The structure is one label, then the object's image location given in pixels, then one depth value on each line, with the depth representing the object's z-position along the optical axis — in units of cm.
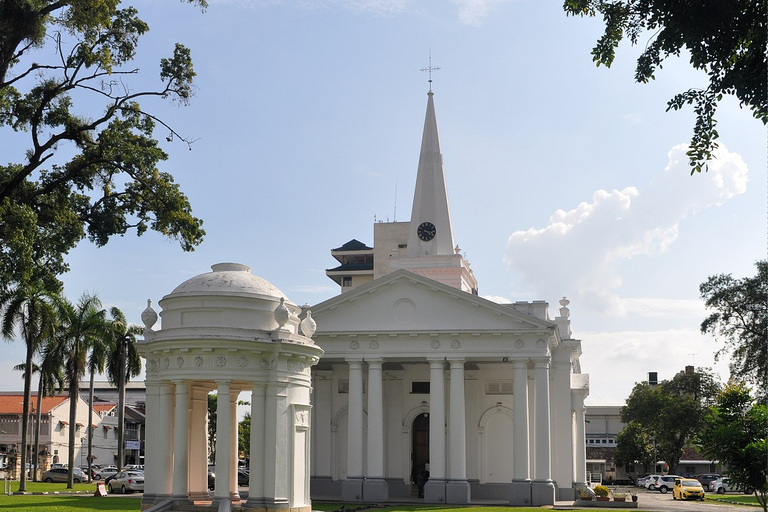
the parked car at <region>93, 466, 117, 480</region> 6976
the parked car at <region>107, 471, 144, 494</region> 5025
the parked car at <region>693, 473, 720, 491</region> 7050
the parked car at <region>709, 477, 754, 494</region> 6806
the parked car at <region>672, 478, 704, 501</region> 5647
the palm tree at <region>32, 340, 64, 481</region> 5581
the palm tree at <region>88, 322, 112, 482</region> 5666
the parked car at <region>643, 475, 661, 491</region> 7331
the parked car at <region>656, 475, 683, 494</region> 7050
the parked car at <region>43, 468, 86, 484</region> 6325
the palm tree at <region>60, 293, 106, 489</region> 5478
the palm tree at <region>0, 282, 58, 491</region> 4866
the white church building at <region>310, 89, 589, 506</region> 4131
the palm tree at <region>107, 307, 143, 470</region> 5997
